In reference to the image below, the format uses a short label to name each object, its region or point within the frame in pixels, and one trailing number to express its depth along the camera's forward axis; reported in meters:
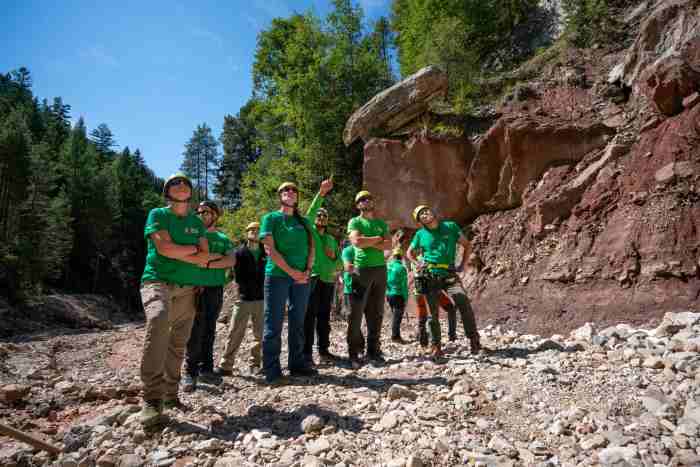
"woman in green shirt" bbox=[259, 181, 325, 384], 4.37
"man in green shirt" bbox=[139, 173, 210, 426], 3.36
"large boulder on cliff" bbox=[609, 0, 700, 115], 7.26
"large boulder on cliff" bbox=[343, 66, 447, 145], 12.06
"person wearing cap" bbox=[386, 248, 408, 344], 7.66
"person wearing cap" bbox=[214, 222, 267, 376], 5.57
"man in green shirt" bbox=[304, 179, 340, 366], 5.73
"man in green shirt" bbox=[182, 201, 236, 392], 4.80
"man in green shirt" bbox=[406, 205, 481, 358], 5.25
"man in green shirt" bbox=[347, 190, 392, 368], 5.23
